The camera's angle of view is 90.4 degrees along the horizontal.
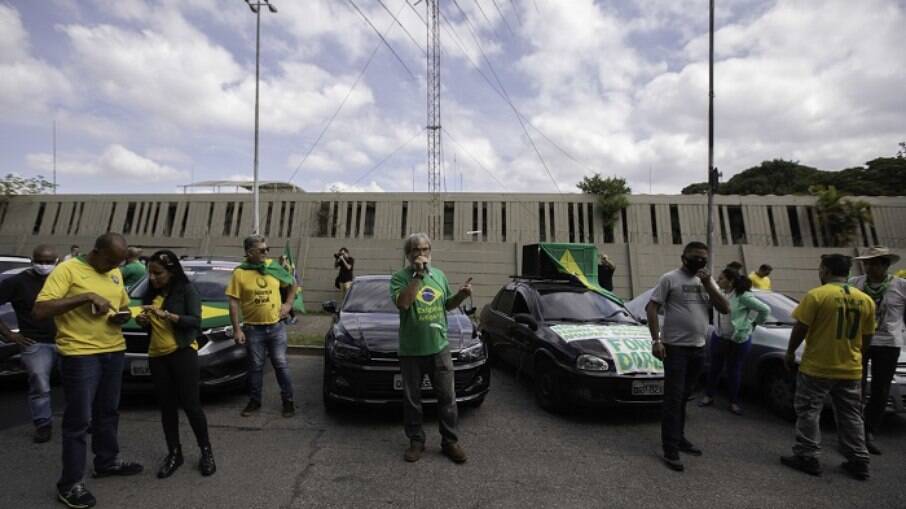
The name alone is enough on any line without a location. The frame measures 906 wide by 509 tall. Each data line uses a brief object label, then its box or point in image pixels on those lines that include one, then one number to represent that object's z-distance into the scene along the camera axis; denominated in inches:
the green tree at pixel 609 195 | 756.6
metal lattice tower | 934.9
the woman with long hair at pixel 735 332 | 197.2
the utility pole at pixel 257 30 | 592.4
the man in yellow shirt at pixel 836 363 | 136.9
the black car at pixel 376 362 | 164.7
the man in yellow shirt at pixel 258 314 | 177.2
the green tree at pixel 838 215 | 708.7
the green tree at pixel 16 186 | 860.6
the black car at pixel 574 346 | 172.6
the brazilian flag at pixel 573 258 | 329.7
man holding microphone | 140.5
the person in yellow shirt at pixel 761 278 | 306.0
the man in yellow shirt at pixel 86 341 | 110.1
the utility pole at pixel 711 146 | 443.2
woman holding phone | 124.7
